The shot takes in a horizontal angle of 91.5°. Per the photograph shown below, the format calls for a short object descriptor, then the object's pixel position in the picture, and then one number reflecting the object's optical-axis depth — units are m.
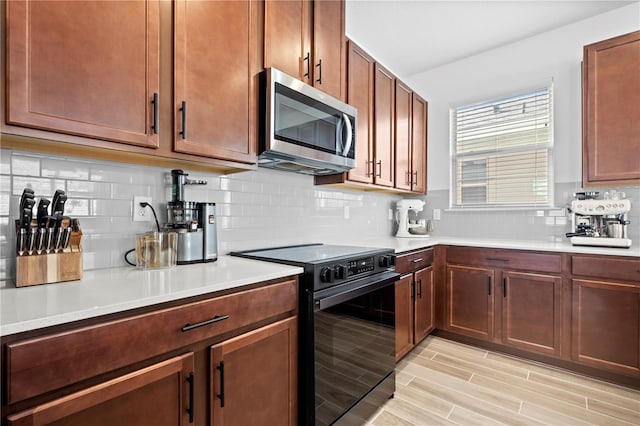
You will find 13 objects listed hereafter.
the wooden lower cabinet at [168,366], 0.74
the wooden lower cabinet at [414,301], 2.27
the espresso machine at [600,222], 2.26
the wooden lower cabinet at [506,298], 2.34
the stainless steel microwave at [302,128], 1.63
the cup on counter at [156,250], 1.37
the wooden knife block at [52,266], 1.04
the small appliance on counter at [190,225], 1.49
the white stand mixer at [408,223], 3.29
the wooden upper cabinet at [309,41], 1.71
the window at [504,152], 2.94
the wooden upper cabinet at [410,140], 2.99
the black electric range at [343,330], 1.42
